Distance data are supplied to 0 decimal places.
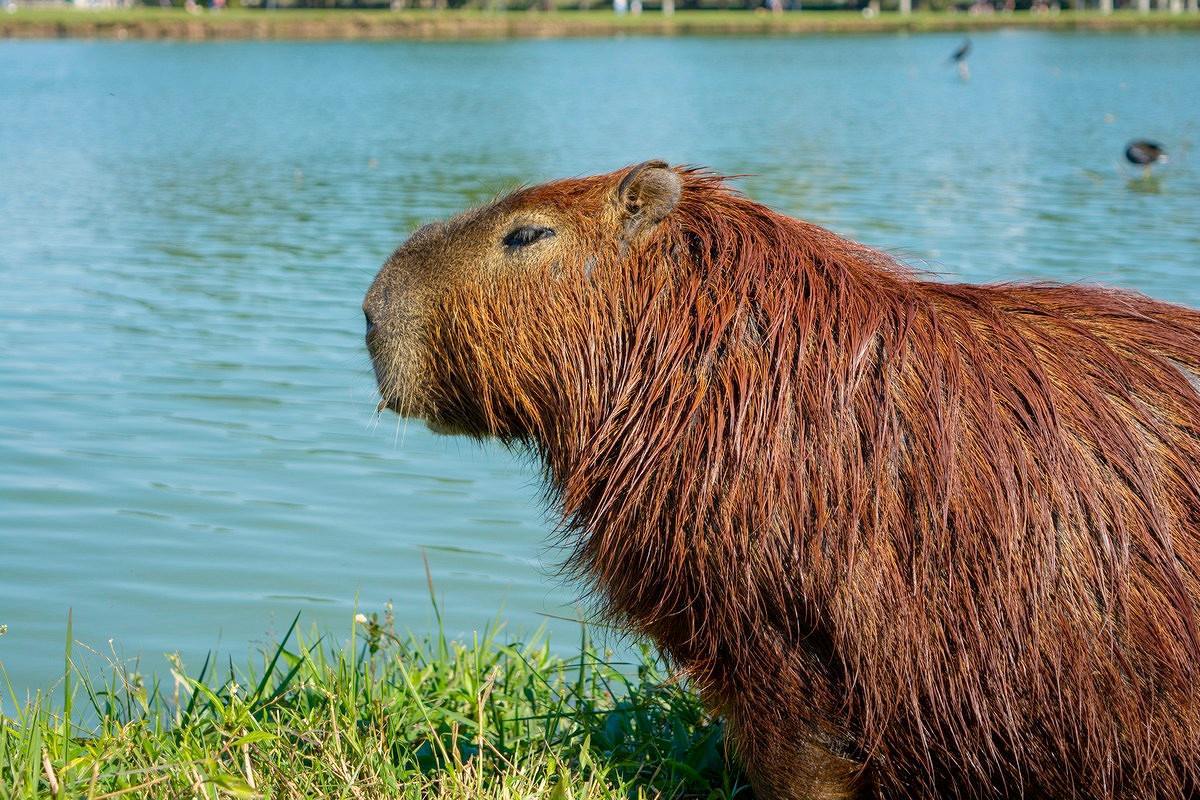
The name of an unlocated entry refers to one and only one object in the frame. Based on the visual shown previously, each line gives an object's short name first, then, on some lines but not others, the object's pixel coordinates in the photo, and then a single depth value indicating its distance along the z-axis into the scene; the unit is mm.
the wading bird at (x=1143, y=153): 17000
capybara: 2301
